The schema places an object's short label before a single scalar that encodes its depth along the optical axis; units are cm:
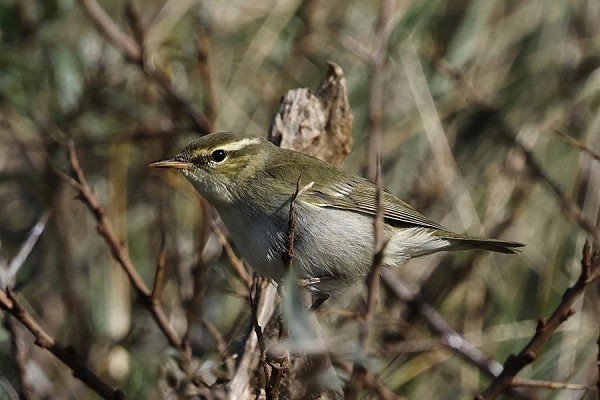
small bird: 628
